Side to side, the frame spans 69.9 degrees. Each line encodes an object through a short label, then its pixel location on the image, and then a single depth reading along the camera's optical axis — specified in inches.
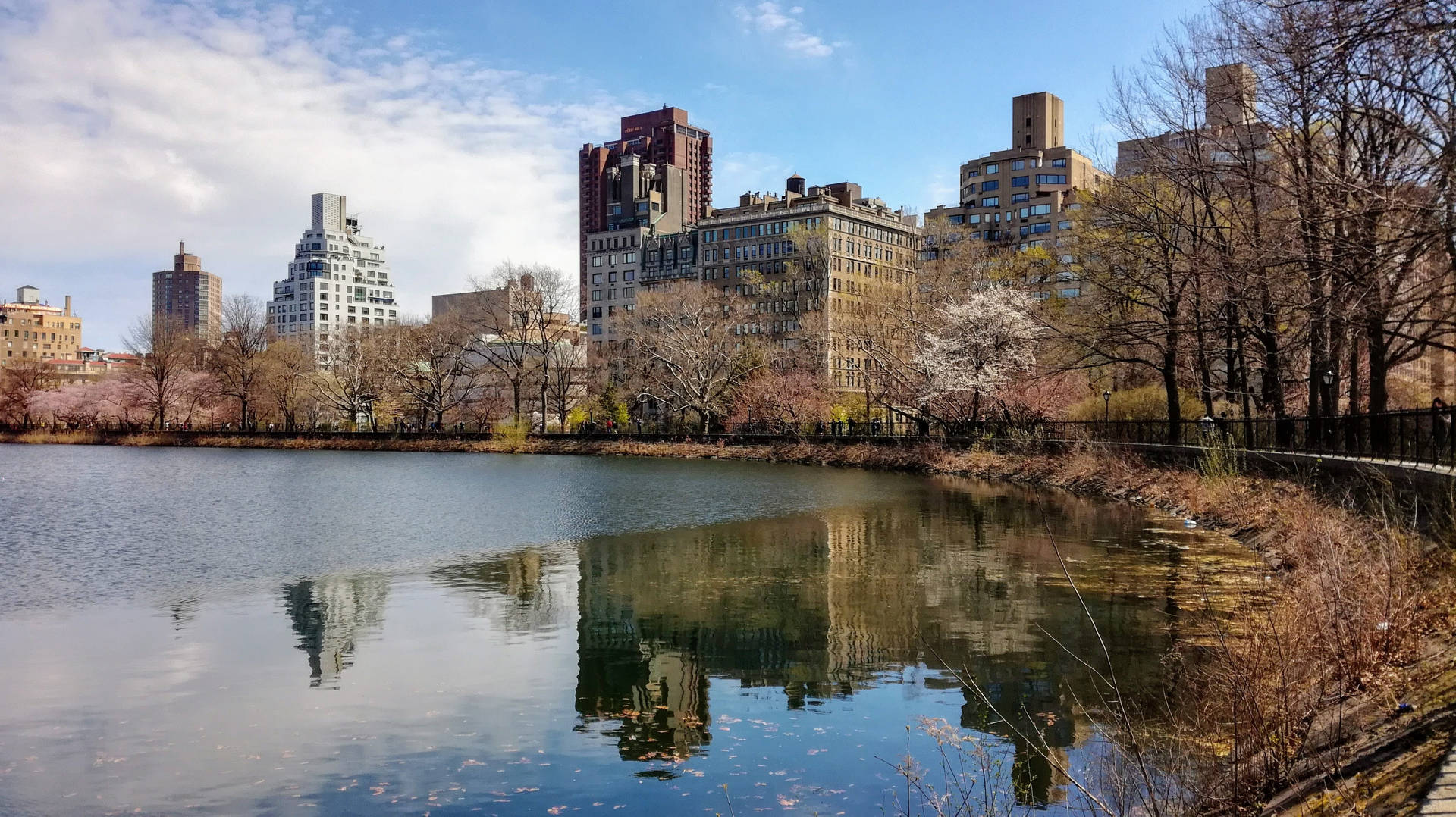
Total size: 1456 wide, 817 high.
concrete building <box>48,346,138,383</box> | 4287.2
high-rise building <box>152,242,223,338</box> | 4517.7
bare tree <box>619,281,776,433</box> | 3046.3
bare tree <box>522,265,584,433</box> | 3415.6
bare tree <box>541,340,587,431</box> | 3708.2
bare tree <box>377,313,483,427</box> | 3646.7
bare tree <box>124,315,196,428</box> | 4121.6
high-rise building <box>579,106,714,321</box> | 6688.0
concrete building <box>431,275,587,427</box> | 3444.9
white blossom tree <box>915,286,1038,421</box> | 2351.1
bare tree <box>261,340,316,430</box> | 4138.8
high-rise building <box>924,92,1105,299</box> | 5242.1
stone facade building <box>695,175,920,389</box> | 4653.1
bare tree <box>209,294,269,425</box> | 4072.3
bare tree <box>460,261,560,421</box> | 3425.2
